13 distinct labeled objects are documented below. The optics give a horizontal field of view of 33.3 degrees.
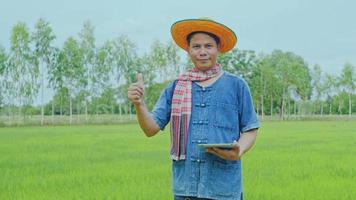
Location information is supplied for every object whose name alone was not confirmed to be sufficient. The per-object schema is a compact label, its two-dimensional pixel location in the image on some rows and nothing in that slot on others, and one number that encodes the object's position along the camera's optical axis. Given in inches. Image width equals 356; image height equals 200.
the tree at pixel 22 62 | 1721.2
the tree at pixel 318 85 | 2549.2
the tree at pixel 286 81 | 2359.7
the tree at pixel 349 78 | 2385.6
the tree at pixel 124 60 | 2005.4
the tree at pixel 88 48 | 1945.0
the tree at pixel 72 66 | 1823.3
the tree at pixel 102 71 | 1950.1
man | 97.6
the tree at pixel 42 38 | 1772.9
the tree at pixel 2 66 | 1723.9
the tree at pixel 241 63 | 2480.3
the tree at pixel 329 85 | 2487.5
